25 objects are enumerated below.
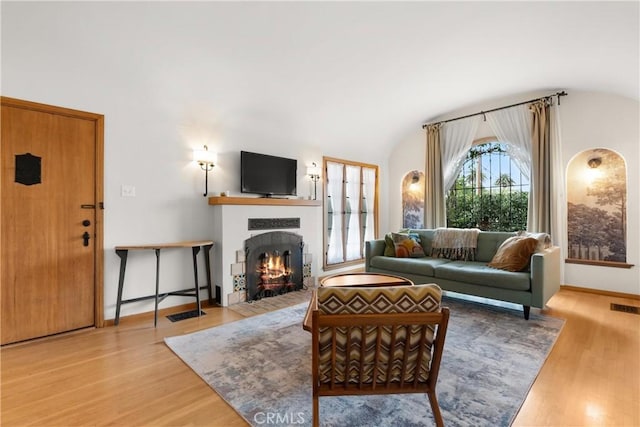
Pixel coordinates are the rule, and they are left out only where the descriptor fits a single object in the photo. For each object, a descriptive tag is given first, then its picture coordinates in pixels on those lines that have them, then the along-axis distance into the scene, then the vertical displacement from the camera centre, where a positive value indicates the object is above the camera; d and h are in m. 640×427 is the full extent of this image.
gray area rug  1.62 -1.06
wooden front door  2.47 -0.03
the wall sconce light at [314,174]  4.68 +0.67
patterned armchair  1.25 -0.55
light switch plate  3.00 +0.26
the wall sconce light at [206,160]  3.42 +0.66
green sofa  2.95 -0.64
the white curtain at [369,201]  5.77 +0.30
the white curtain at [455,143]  5.08 +1.27
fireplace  3.79 -0.64
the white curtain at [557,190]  4.20 +0.37
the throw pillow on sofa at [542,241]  3.15 -0.26
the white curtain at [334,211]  5.18 +0.09
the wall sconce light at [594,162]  4.05 +0.74
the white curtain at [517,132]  4.50 +1.31
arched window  4.79 +0.41
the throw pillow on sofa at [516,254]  3.13 -0.41
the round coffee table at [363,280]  2.86 -0.64
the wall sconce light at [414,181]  5.83 +0.69
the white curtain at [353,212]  5.50 +0.08
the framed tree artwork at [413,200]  5.75 +0.33
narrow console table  2.89 -0.50
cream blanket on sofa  3.94 -0.37
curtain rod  4.22 +1.71
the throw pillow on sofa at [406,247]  4.16 -0.43
